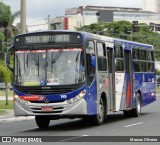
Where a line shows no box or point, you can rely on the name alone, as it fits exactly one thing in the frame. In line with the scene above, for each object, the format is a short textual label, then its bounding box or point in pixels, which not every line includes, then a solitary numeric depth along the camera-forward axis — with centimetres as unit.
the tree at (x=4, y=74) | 3359
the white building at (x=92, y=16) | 16812
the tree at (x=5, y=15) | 9081
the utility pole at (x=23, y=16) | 2964
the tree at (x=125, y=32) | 12269
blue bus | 1894
